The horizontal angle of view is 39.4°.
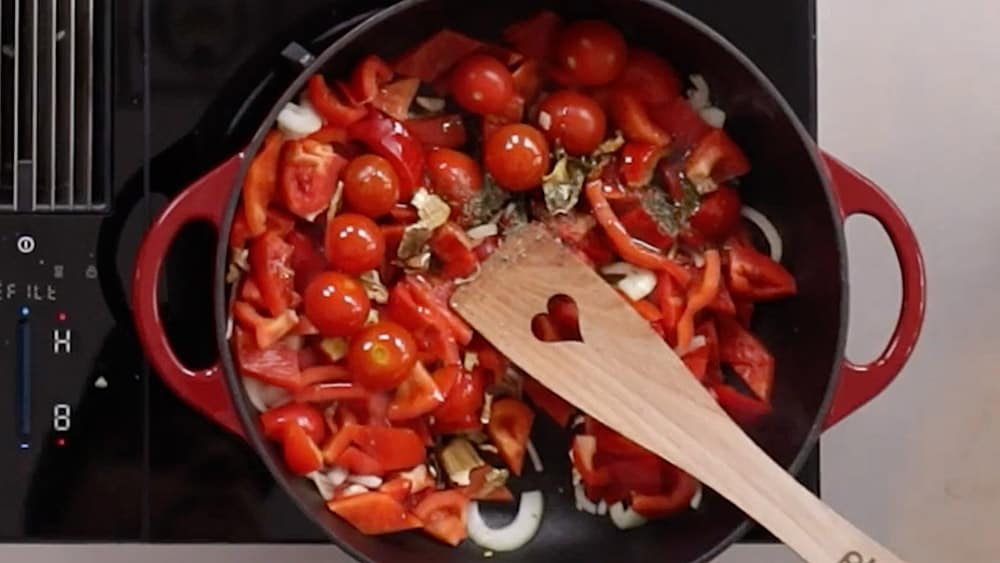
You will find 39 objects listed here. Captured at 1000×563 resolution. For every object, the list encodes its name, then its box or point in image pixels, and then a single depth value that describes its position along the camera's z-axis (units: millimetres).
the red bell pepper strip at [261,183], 892
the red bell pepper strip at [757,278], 957
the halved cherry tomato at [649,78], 955
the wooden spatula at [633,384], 864
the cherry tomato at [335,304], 906
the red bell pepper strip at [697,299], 942
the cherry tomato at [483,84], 934
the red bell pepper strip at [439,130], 951
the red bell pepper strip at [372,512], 912
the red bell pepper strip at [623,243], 943
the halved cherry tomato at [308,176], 907
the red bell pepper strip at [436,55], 941
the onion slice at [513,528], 969
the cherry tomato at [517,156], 932
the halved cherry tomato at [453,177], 942
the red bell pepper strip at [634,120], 955
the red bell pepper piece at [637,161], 955
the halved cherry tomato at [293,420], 901
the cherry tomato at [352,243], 916
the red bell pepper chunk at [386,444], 929
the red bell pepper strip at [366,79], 914
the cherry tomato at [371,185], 919
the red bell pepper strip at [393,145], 930
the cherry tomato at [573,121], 946
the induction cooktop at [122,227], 915
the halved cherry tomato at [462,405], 933
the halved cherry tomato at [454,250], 938
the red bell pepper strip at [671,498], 955
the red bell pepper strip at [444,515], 939
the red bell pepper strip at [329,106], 904
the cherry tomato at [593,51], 936
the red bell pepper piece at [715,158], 963
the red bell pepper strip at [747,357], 967
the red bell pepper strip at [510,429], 963
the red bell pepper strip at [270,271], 905
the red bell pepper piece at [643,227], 956
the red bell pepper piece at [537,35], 951
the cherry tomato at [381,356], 910
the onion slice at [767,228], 970
